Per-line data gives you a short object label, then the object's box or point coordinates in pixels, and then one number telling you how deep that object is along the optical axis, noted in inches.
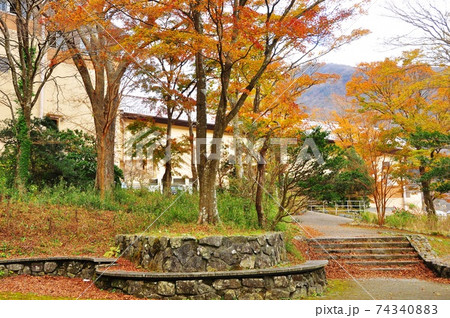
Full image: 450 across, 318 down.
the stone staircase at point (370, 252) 451.2
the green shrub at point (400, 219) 664.4
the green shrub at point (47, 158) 543.5
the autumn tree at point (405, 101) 676.1
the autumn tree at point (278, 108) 535.2
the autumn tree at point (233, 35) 331.0
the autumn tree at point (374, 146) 735.7
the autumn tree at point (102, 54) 400.5
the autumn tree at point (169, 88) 550.0
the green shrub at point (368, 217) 737.9
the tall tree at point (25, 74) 488.7
